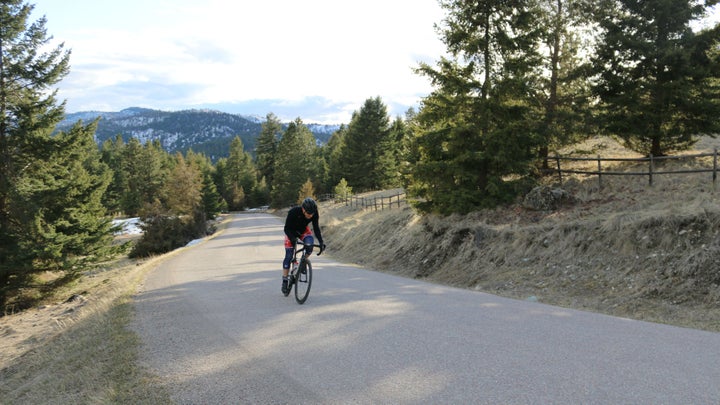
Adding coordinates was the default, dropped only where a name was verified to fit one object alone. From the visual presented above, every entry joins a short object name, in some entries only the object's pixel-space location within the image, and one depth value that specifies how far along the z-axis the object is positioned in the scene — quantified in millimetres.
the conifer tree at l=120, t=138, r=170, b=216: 66938
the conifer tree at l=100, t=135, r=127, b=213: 72169
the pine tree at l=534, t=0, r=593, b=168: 16266
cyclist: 8359
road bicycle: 8352
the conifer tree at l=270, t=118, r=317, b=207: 67125
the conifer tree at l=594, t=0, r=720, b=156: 15242
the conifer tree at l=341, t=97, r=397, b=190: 56469
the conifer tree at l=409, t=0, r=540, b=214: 15281
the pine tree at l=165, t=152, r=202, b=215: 47344
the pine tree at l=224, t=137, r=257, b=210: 94625
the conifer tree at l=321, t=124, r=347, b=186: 60653
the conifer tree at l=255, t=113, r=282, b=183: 81750
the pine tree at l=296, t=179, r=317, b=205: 51594
